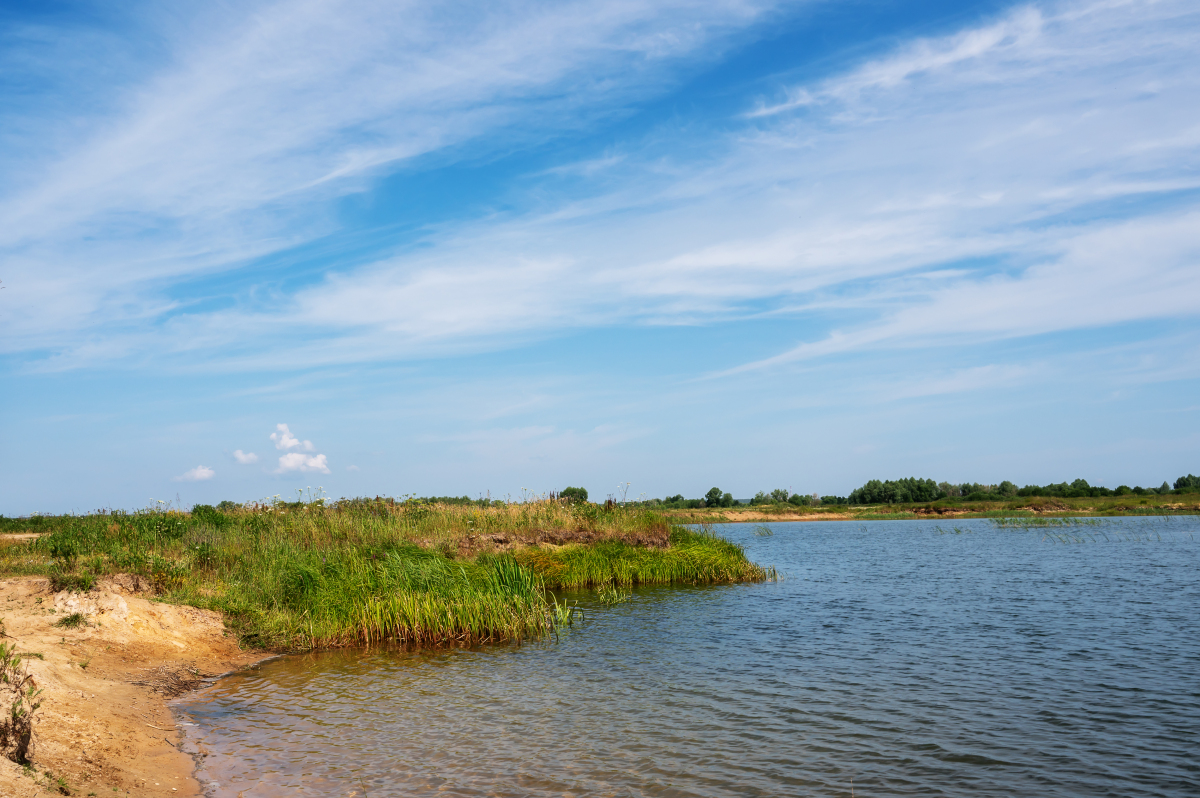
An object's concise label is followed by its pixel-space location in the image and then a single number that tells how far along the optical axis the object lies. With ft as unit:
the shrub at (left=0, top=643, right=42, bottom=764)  21.72
